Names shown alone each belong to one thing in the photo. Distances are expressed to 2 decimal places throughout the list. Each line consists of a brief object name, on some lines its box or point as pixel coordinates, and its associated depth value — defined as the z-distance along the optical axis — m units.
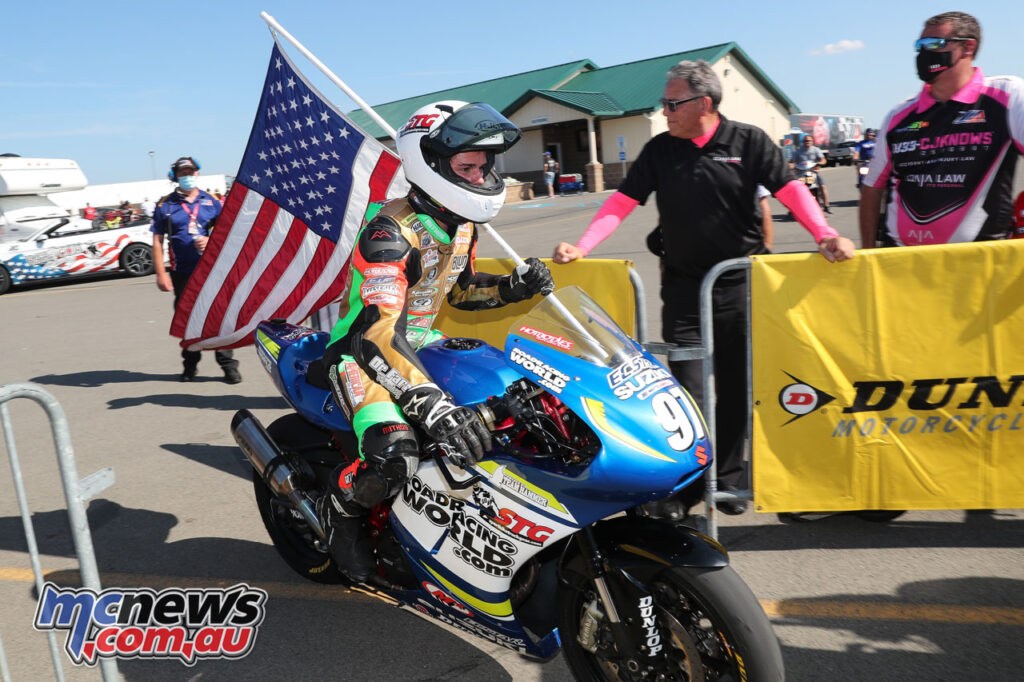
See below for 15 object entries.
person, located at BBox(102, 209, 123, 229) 17.88
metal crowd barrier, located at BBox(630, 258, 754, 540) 3.71
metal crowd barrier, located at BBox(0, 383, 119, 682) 2.65
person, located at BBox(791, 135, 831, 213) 19.06
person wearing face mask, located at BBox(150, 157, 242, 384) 7.75
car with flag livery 17.09
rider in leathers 2.74
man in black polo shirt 4.04
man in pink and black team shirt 3.90
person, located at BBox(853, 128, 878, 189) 20.47
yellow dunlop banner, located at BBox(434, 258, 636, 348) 4.37
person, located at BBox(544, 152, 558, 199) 41.78
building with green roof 43.38
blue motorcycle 2.41
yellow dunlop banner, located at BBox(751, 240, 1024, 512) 3.51
